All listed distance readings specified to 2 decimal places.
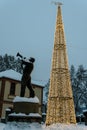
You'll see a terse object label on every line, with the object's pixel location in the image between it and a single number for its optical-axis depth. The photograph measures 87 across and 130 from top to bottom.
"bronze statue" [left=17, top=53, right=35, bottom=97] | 11.72
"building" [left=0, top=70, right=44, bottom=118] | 31.38
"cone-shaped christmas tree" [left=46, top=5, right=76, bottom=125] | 15.91
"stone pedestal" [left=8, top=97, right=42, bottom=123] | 10.87
